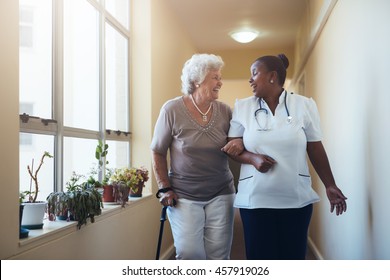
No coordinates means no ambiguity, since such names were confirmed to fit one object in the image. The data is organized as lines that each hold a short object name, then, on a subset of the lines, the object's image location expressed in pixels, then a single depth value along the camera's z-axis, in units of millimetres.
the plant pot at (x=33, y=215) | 1711
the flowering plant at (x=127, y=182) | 2564
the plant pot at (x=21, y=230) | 1581
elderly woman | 1936
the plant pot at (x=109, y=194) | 2564
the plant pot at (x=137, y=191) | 2988
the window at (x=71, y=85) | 1976
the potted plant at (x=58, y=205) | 1895
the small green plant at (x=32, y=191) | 1778
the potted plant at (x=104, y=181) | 2553
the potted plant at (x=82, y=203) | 1916
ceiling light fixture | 5412
